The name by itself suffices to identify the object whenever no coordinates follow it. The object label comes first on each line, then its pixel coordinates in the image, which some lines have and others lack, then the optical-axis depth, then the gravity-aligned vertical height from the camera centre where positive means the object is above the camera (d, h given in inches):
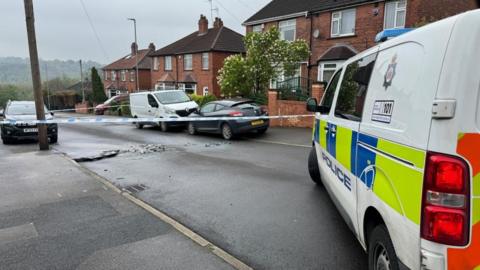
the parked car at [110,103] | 1556.3 -54.0
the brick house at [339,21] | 666.2 +152.0
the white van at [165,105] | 651.5 -27.7
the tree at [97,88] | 1955.0 +15.9
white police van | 71.4 -13.6
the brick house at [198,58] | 1258.6 +130.3
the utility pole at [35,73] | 405.1 +20.7
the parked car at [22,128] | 514.9 -55.2
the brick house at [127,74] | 1960.9 +100.6
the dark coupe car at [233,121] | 488.9 -40.7
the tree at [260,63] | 682.2 +56.8
